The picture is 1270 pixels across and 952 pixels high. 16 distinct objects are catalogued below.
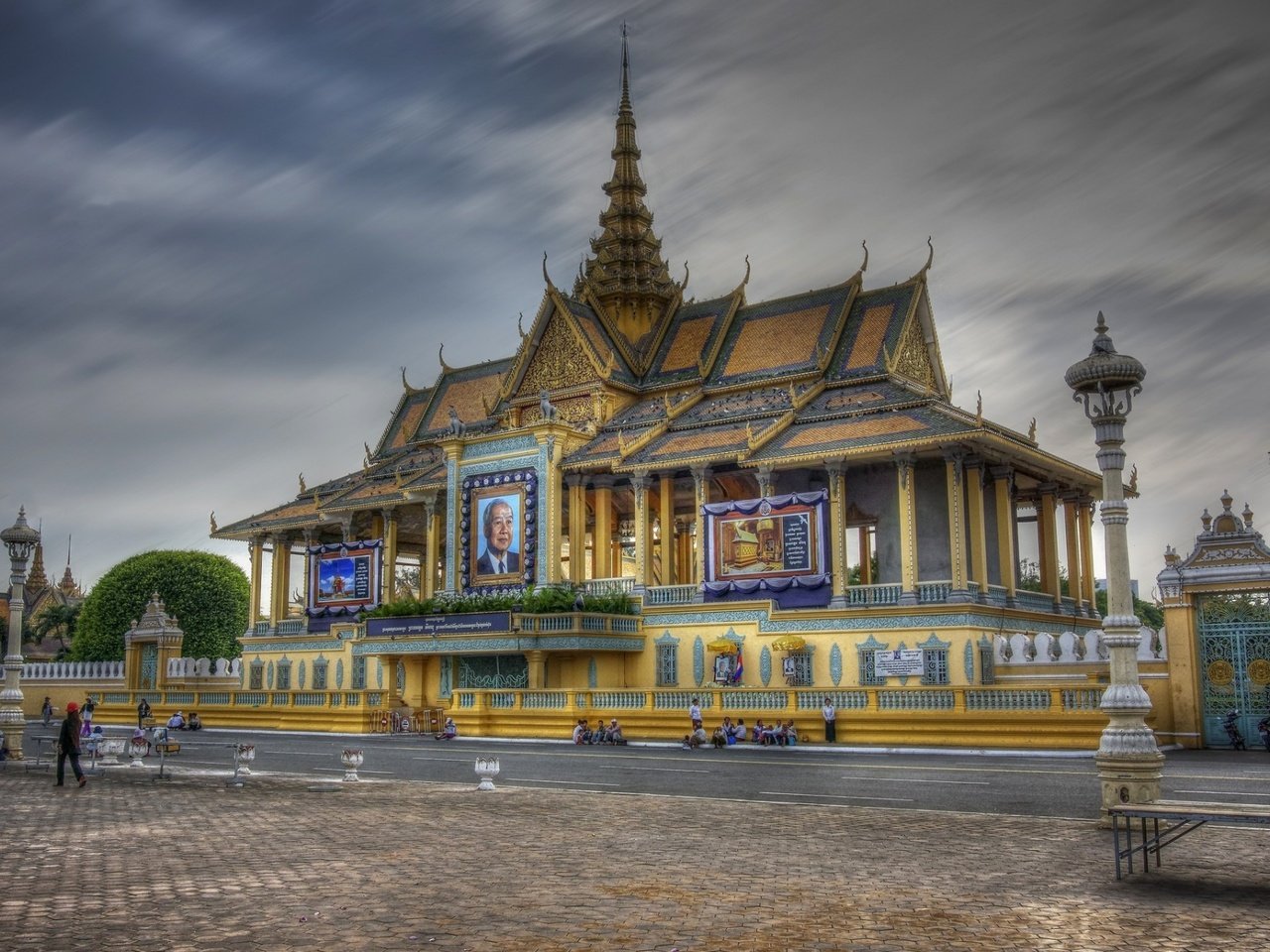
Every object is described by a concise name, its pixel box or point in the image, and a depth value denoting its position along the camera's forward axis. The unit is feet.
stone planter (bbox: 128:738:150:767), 69.77
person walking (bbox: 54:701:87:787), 59.57
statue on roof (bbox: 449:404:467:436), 139.95
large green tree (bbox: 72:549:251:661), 199.82
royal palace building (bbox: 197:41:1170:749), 99.96
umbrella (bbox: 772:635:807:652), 108.68
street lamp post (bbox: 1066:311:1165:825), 39.47
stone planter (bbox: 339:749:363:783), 60.03
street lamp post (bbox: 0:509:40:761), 73.77
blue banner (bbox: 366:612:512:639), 117.08
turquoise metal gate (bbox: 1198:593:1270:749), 73.77
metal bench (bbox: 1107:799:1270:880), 29.71
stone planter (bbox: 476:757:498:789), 55.36
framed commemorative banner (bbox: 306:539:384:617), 146.51
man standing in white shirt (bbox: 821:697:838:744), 87.35
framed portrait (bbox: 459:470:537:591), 131.44
